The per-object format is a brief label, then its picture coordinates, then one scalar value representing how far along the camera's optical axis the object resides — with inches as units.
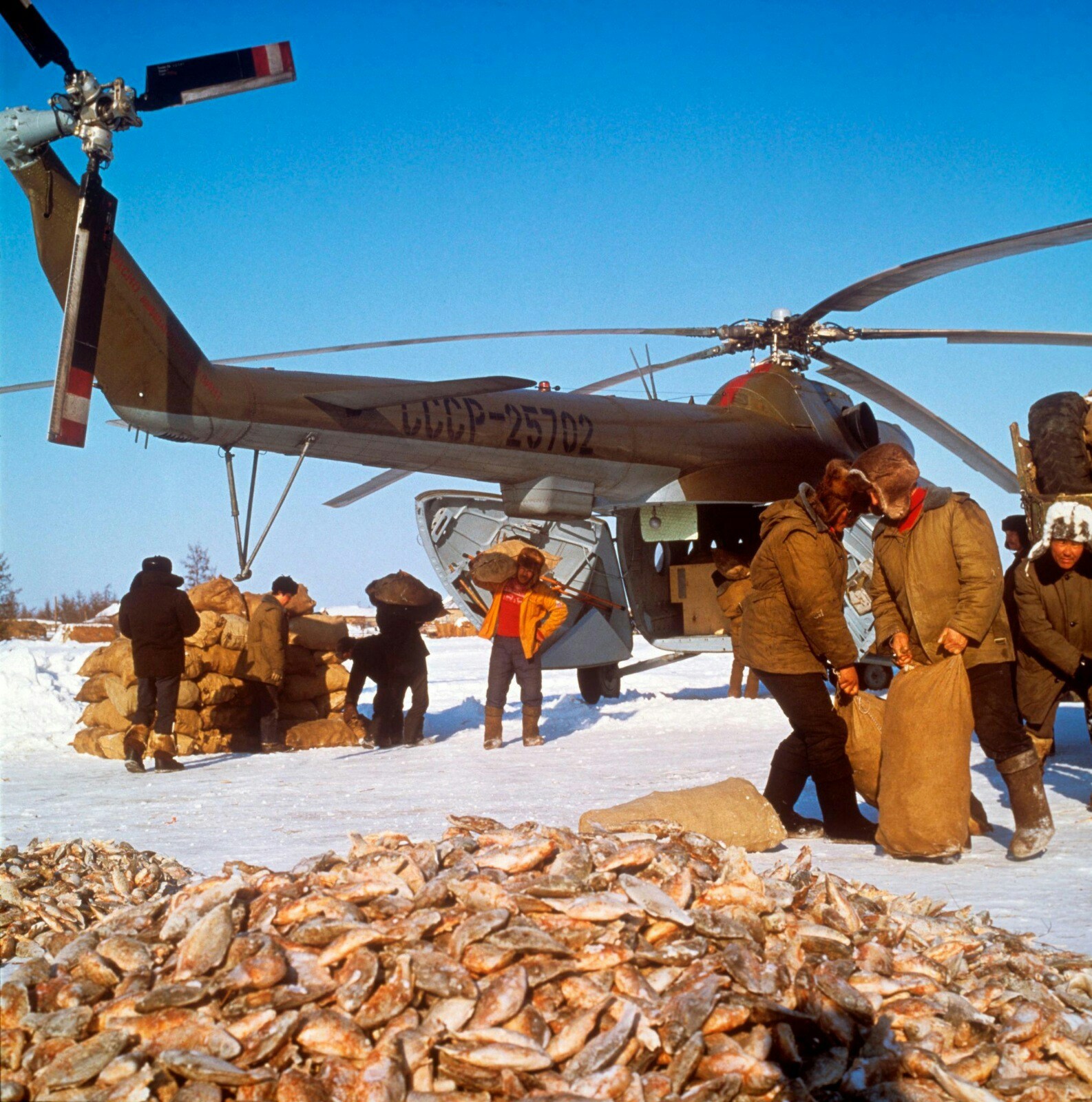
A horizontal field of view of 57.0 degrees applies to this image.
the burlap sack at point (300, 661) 376.2
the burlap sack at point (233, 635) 346.6
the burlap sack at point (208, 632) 340.2
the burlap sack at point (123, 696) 332.2
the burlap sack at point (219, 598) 364.5
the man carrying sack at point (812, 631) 167.8
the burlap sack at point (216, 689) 341.1
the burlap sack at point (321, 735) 353.1
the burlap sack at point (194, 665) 336.2
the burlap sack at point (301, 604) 394.6
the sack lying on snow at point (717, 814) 161.3
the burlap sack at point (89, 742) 343.3
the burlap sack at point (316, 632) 378.9
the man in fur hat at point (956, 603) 158.2
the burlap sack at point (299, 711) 375.9
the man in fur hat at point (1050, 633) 200.5
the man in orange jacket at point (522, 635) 336.5
